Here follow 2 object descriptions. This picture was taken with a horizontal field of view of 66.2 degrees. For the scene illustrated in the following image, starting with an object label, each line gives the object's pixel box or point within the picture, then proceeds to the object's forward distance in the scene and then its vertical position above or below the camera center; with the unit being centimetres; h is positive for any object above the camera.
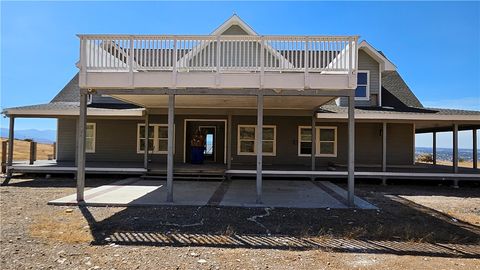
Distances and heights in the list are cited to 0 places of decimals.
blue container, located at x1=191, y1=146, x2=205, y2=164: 1578 -55
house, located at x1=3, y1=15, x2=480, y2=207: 866 +112
